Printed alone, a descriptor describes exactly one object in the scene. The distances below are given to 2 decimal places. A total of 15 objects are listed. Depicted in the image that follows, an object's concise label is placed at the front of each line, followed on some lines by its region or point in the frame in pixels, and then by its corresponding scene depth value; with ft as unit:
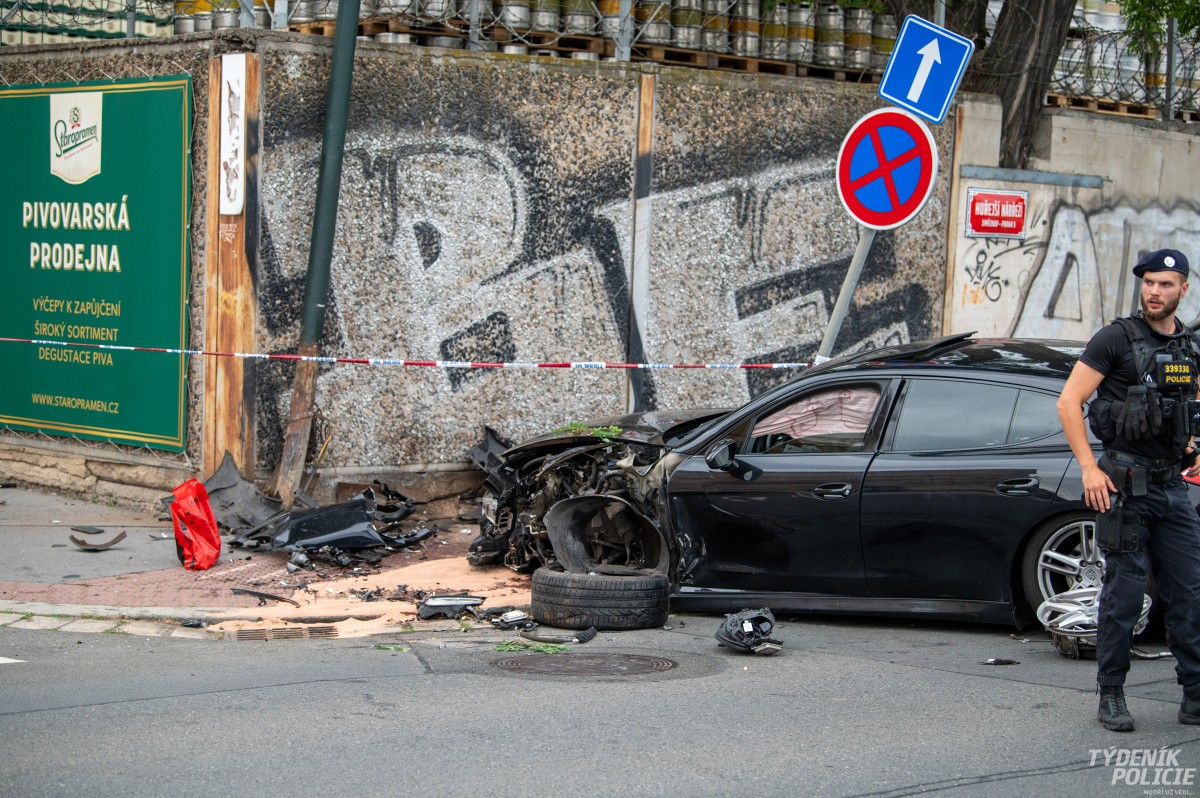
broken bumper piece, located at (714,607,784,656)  44.98
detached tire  48.75
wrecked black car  45.83
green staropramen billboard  69.26
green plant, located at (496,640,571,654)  46.57
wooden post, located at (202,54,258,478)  65.82
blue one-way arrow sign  56.75
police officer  35.63
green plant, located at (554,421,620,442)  54.80
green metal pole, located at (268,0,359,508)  63.87
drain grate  49.34
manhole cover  43.27
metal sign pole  56.95
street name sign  83.87
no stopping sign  57.11
